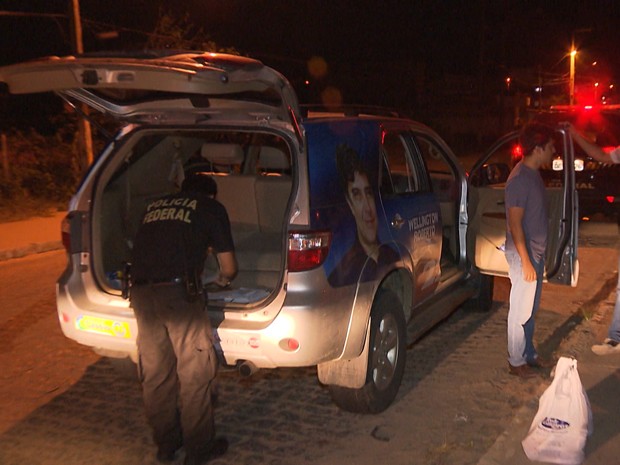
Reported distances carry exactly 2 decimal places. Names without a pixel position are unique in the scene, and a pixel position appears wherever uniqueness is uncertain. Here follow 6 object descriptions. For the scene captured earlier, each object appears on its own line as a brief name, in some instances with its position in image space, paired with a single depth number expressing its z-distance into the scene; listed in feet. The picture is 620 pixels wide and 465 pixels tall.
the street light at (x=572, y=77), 115.90
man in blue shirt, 16.44
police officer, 12.95
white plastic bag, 12.54
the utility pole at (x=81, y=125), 50.01
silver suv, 13.08
